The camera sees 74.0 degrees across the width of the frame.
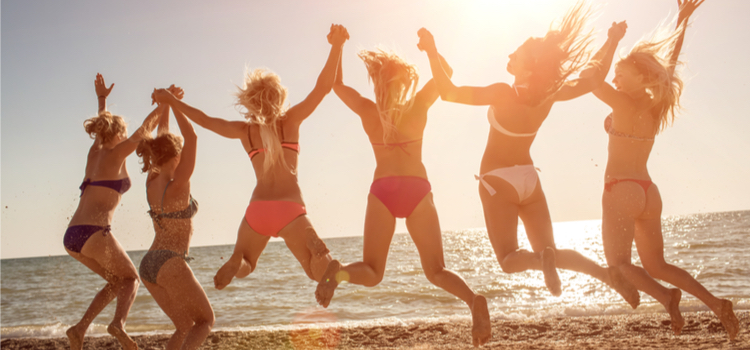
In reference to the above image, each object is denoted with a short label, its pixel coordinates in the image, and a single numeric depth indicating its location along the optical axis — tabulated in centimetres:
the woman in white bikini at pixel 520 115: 411
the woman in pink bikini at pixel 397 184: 399
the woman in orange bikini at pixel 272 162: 424
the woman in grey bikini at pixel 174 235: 446
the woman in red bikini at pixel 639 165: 440
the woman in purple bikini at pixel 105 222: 532
